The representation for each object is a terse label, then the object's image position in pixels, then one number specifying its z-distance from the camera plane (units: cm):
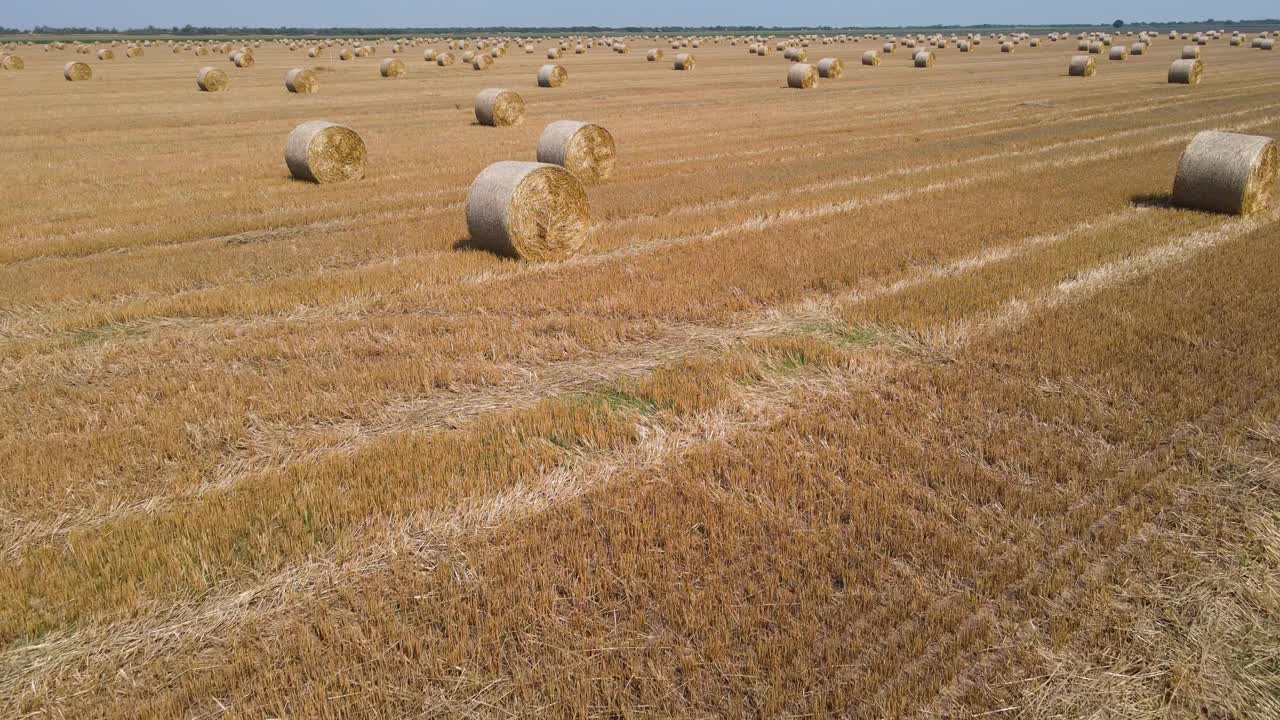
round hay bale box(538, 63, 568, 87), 3666
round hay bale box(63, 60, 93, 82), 3966
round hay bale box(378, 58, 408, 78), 4250
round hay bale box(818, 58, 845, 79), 4053
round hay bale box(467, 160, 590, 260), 1027
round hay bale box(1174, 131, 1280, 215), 1148
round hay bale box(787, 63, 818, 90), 3612
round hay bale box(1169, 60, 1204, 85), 3384
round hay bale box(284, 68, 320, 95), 3353
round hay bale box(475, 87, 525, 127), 2345
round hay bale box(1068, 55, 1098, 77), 3850
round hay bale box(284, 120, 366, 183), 1561
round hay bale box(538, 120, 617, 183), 1547
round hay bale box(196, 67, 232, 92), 3491
